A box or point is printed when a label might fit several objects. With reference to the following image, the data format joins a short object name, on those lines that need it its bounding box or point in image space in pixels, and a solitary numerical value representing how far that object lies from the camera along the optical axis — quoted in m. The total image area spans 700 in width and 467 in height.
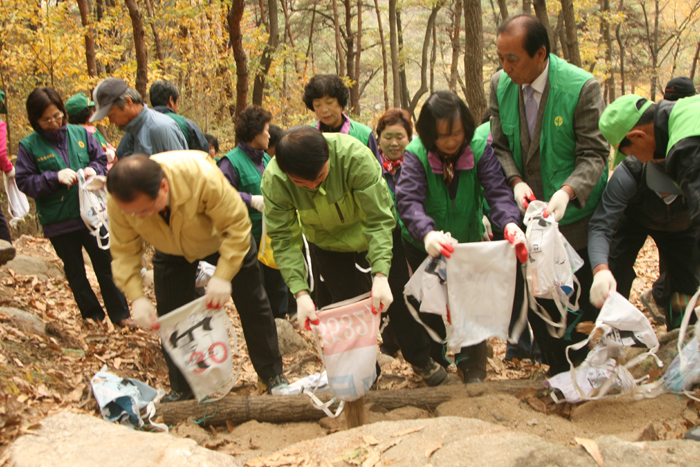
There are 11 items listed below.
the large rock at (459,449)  2.09
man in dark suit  3.00
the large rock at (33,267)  6.03
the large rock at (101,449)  2.40
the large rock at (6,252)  4.08
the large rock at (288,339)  5.14
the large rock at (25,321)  4.12
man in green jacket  2.71
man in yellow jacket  2.65
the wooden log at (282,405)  3.36
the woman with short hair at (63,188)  4.33
